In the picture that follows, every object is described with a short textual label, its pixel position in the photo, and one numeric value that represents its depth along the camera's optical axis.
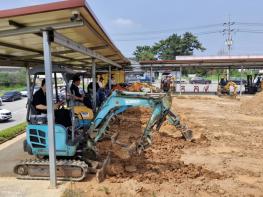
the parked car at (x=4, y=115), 19.81
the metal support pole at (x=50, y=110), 5.51
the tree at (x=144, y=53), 74.76
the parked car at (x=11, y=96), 35.47
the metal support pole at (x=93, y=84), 9.96
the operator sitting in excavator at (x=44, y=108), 6.39
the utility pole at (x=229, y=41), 64.00
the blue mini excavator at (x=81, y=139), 6.16
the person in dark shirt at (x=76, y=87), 8.20
